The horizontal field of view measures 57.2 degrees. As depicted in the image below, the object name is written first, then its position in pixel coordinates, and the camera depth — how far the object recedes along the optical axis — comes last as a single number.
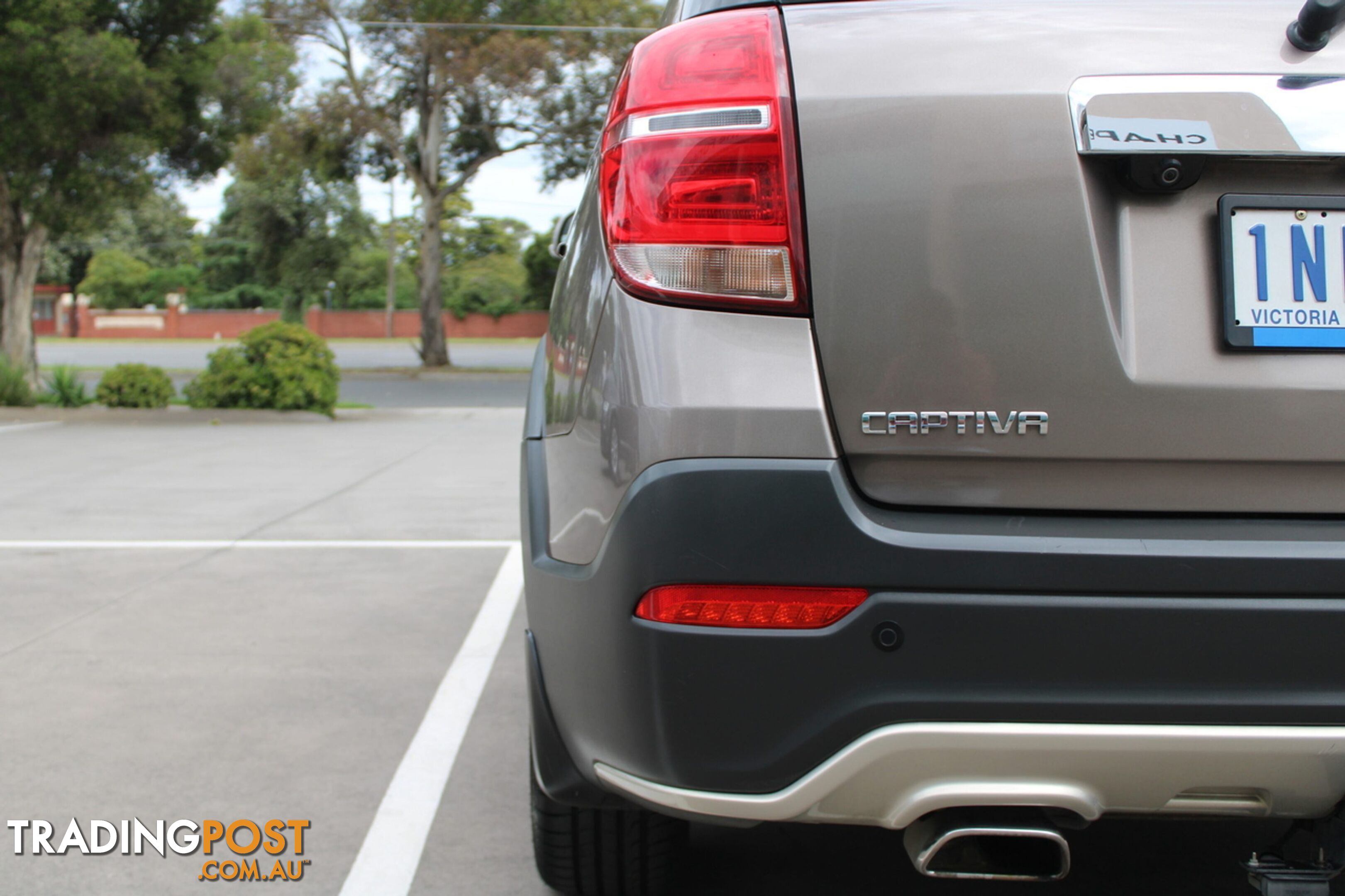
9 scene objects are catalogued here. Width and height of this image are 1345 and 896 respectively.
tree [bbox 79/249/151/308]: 69.94
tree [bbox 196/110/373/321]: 66.44
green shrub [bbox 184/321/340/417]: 14.85
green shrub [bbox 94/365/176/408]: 14.66
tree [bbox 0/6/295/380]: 13.86
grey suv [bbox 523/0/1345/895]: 1.56
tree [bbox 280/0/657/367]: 25.23
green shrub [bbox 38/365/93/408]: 14.88
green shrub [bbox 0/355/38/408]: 14.71
